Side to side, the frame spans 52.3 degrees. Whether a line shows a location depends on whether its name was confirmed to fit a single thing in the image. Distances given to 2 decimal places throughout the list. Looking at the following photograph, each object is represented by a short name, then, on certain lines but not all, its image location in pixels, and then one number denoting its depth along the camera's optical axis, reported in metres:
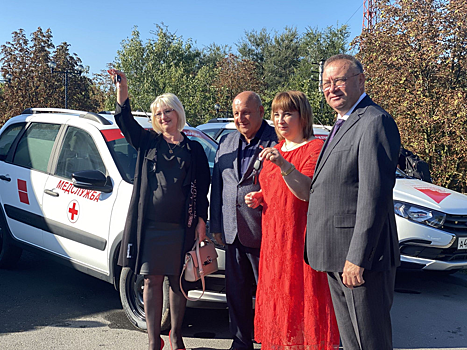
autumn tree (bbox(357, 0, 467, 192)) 9.02
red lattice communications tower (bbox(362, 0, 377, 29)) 26.13
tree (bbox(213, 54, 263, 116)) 27.77
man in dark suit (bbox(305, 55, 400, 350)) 2.26
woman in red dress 2.84
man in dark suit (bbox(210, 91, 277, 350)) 3.36
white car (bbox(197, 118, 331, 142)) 7.79
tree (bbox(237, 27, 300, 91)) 42.34
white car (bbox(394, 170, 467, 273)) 4.98
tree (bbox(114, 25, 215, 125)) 24.20
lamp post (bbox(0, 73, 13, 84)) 22.00
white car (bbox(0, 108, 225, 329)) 4.00
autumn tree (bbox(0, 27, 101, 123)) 22.06
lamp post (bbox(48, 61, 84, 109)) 21.00
